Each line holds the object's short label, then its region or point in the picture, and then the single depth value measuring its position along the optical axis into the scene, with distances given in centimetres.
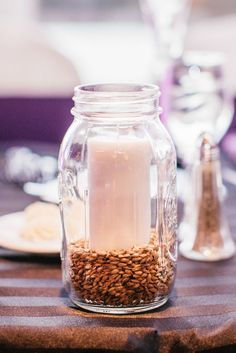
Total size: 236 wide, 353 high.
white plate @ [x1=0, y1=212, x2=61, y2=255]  91
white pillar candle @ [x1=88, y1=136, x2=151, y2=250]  79
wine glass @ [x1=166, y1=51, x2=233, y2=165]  119
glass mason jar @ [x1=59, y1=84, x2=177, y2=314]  77
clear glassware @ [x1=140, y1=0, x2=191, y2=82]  146
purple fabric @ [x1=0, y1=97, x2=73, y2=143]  185
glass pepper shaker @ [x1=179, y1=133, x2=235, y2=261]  93
